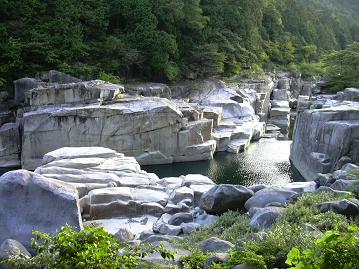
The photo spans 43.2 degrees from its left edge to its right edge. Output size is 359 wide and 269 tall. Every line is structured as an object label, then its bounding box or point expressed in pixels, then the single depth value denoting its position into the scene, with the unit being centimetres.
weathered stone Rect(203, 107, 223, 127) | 4179
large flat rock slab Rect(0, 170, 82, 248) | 1315
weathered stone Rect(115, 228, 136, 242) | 1562
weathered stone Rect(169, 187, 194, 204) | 2129
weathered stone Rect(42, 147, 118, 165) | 2555
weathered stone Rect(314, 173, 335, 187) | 1928
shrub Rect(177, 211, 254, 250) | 1271
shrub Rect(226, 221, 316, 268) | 843
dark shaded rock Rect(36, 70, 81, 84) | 4003
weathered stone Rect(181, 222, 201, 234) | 1633
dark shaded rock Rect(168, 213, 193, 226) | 1817
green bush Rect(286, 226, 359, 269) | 567
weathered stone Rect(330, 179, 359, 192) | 1555
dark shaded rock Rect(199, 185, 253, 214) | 1753
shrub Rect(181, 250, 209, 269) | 925
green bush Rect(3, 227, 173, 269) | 692
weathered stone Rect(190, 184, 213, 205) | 2159
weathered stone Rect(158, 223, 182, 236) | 1661
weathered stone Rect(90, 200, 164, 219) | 2033
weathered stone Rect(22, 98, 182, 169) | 3516
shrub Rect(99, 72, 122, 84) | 4309
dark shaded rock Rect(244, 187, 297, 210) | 1655
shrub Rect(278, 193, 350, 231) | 1139
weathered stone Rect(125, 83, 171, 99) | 4384
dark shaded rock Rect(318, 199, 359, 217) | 1242
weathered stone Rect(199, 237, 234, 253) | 1070
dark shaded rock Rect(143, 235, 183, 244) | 1395
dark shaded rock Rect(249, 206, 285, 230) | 1308
